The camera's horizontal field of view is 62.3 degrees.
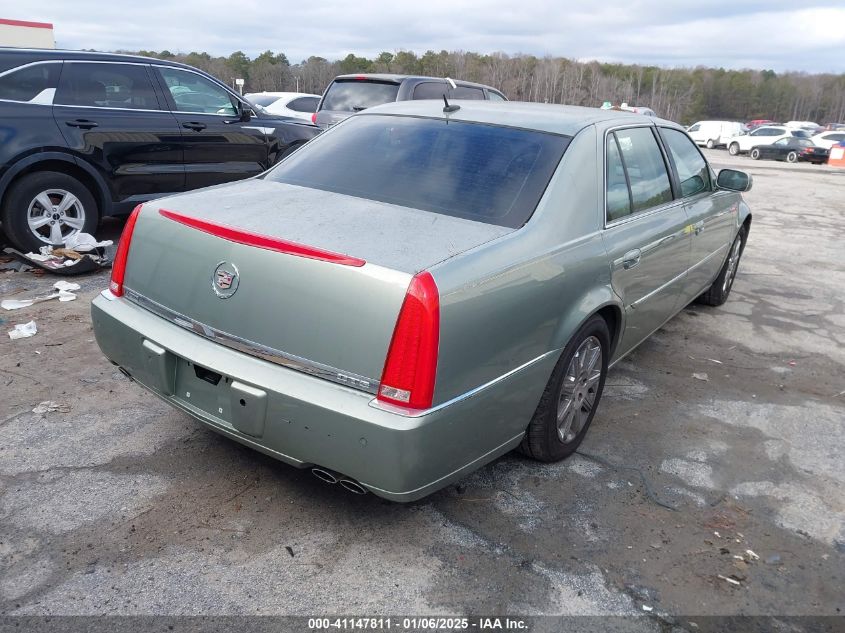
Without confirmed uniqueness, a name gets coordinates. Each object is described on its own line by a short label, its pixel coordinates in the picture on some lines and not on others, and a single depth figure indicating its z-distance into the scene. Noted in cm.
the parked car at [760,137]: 3356
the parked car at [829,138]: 3275
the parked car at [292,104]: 1438
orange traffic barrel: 3023
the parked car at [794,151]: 3138
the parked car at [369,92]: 958
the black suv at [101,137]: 599
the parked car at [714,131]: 3784
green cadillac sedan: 239
